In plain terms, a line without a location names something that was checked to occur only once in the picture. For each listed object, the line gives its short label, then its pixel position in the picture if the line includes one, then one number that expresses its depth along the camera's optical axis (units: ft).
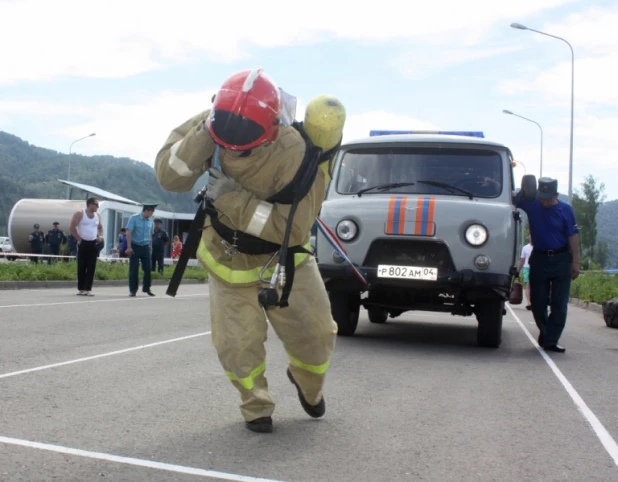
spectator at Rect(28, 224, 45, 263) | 100.42
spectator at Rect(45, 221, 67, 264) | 95.26
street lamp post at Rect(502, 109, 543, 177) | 142.20
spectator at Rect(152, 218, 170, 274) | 65.57
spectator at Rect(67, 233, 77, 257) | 100.12
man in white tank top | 46.70
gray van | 26.86
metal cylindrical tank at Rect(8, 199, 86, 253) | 118.83
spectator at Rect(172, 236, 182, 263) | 99.41
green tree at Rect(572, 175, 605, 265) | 333.62
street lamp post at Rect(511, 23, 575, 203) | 100.38
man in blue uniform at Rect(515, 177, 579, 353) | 29.01
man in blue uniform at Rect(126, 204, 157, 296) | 49.19
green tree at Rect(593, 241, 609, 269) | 369.09
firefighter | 12.94
